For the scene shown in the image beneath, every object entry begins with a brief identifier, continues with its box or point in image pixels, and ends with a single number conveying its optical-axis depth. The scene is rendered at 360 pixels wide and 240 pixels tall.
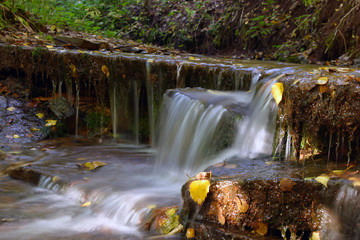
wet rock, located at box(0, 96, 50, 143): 5.75
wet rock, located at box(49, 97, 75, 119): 6.23
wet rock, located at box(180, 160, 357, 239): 2.56
